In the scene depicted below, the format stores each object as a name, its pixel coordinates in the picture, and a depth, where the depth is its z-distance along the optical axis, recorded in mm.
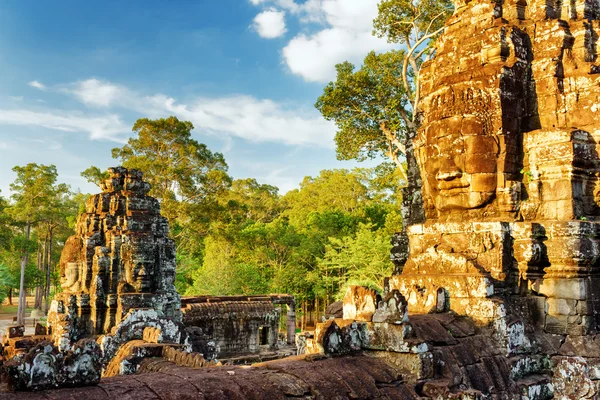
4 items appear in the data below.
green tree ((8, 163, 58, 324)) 35656
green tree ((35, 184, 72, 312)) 37094
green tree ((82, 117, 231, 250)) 28562
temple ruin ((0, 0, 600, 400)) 4266
